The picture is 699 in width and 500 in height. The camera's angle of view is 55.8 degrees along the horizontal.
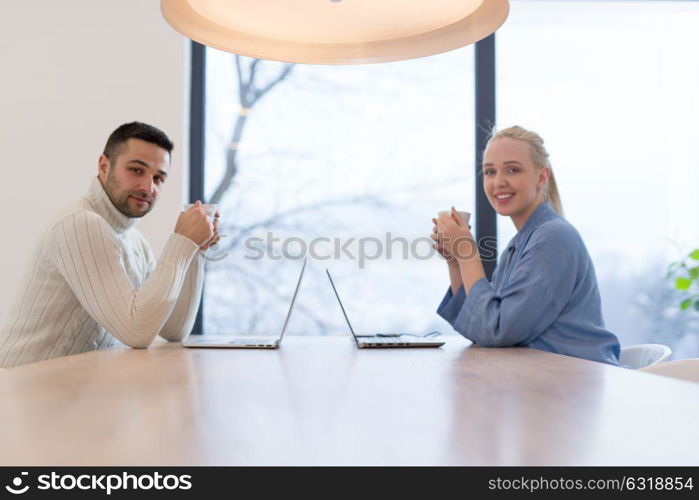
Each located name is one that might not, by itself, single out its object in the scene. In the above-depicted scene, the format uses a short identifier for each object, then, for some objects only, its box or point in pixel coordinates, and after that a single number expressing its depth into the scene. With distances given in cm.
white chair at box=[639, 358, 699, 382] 141
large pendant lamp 136
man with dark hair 158
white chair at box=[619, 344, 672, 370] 177
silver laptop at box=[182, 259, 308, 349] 160
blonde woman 165
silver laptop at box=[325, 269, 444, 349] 164
